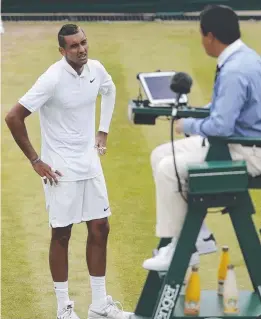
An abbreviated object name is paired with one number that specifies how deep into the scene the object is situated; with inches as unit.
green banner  1526.8
